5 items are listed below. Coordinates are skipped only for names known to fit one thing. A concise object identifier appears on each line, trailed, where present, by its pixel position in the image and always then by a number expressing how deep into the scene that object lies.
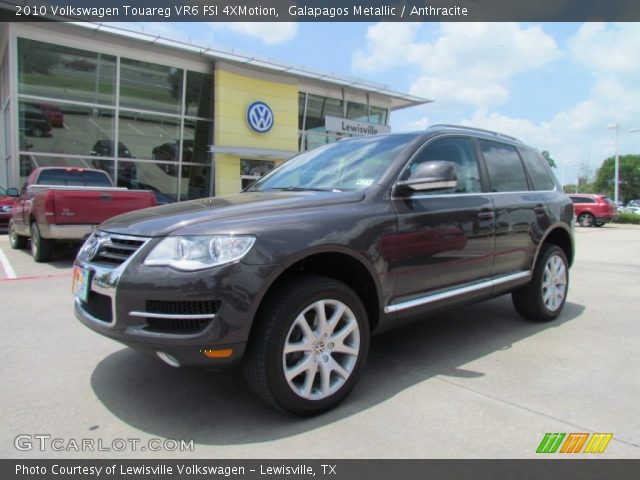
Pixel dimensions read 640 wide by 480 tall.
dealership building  15.60
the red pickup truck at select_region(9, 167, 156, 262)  7.40
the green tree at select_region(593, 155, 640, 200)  95.94
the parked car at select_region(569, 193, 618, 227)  24.50
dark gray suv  2.46
